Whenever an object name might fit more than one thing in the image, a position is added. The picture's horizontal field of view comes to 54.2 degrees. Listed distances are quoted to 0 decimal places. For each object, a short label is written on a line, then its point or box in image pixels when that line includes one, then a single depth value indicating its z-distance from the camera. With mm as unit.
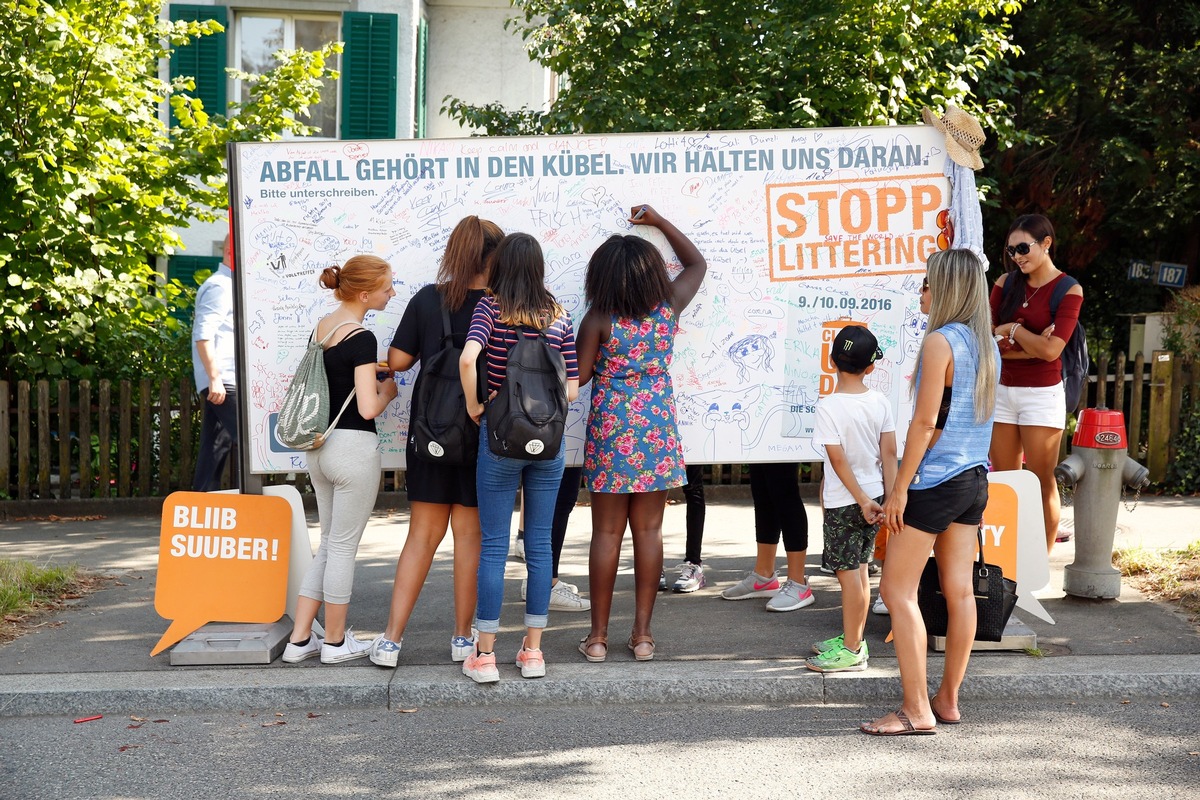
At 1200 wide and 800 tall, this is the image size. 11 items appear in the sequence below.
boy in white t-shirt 4930
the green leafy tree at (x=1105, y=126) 12242
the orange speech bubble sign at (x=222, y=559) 5480
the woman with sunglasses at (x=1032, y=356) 5836
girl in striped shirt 4828
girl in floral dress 5129
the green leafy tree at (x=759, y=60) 9930
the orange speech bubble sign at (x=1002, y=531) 5535
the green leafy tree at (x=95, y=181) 9406
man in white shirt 7234
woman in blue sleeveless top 4359
